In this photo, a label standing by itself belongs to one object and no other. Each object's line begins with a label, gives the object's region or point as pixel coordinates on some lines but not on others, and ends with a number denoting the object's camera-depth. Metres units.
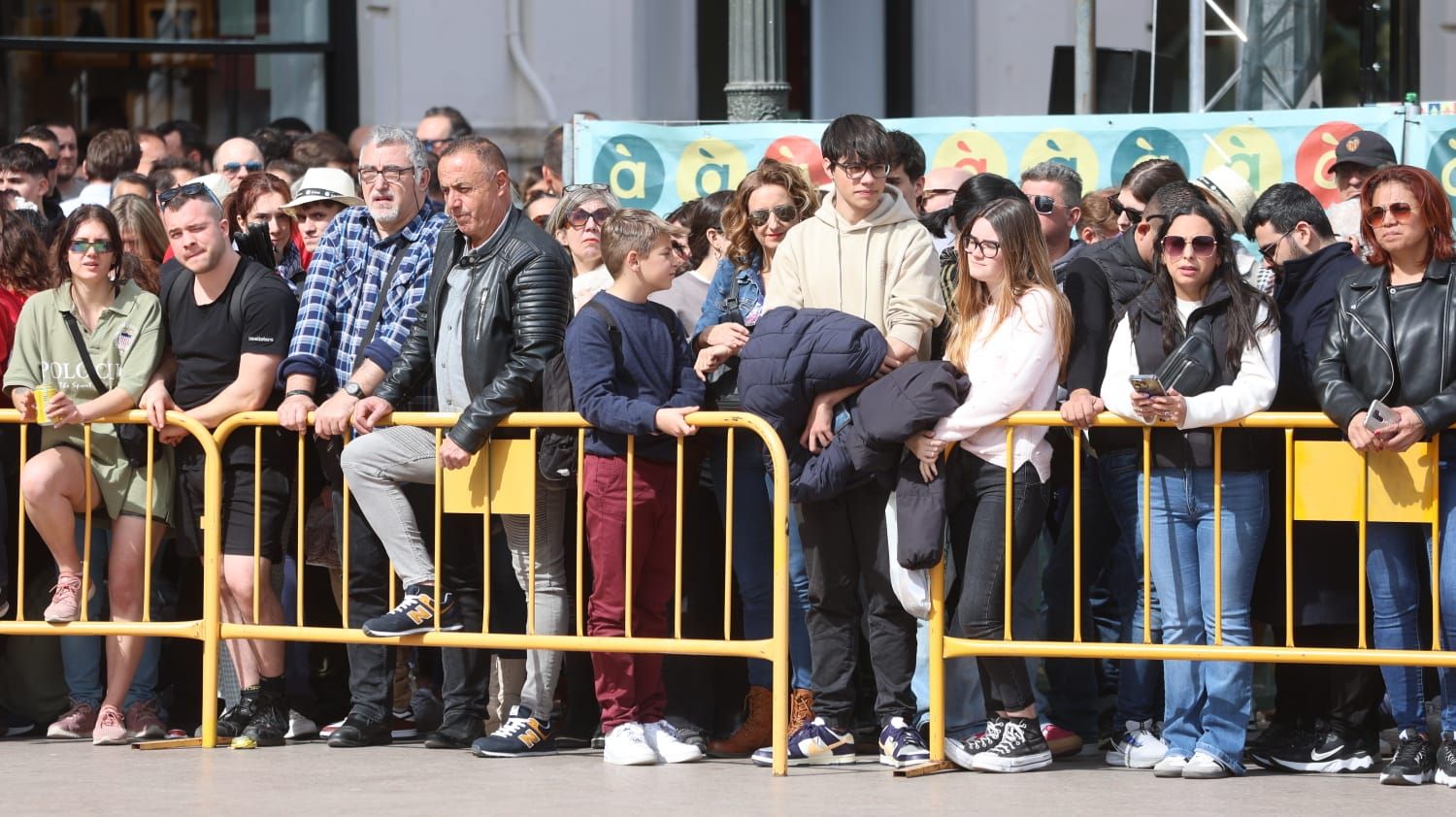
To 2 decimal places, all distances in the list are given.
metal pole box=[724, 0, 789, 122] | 23.87
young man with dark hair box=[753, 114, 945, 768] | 15.06
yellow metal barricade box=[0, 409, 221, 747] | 15.74
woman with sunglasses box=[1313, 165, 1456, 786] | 14.24
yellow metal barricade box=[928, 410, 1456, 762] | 14.26
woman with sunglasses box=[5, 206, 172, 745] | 16.14
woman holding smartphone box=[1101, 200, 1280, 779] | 14.51
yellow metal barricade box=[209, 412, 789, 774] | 14.81
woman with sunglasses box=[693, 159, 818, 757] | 15.54
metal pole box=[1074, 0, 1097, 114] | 24.75
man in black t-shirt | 16.05
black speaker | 25.94
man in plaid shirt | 15.95
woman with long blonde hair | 14.68
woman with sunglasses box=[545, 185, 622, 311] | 17.17
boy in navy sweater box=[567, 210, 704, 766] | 15.09
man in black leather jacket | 15.45
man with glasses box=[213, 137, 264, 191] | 22.70
